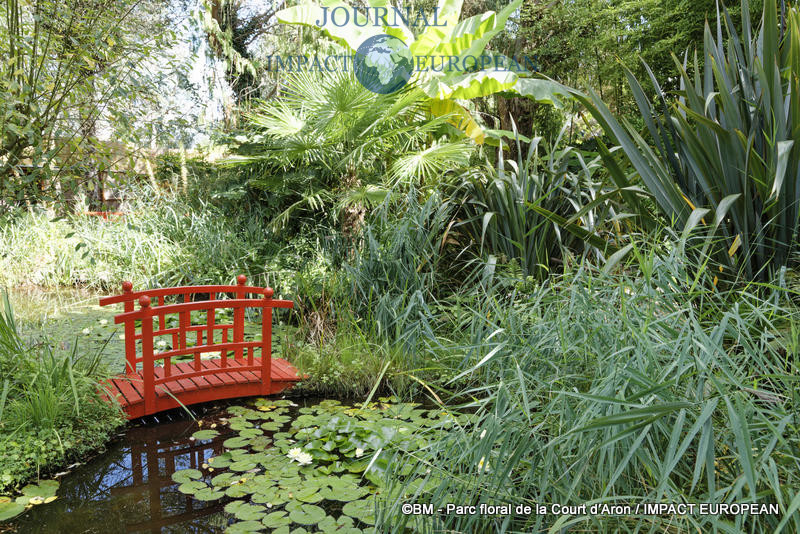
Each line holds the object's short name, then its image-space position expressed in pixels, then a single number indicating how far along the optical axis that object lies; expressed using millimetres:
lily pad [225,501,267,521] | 2437
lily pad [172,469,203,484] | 2844
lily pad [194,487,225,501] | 2632
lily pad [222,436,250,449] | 3223
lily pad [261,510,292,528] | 2368
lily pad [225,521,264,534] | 2352
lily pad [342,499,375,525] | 2402
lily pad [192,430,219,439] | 3377
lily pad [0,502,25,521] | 2445
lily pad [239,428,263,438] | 3369
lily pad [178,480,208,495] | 2713
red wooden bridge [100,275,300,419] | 3527
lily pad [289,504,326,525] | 2389
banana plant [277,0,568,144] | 5941
